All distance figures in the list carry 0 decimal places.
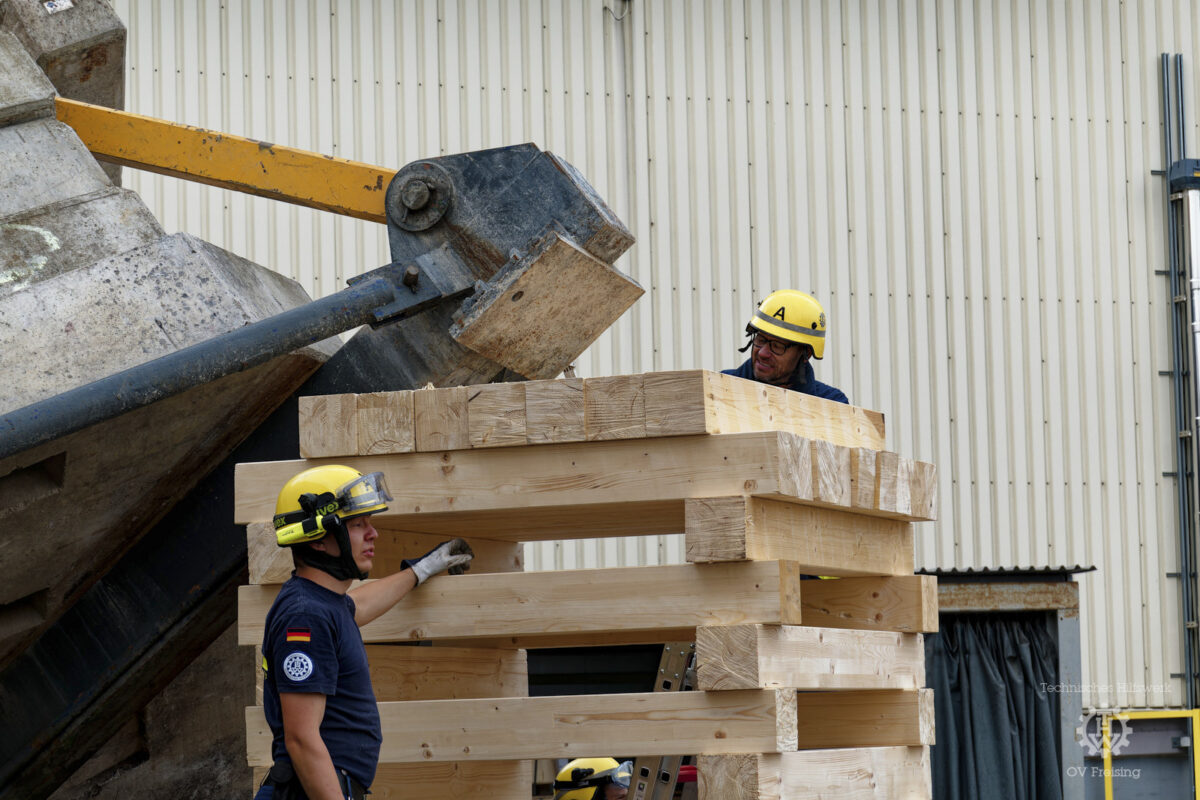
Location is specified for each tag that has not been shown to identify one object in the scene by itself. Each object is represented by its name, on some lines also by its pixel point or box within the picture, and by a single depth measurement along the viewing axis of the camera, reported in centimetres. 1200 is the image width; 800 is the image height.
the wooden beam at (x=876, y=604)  1008
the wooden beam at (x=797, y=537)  815
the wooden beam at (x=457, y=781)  905
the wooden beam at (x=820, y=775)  799
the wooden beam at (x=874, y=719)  999
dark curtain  2003
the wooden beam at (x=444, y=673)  945
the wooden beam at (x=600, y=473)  820
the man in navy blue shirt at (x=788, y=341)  1221
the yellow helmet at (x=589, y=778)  1348
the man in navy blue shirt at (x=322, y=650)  740
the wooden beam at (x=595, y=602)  818
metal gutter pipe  2416
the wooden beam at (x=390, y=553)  897
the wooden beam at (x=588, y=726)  810
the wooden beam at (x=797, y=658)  806
